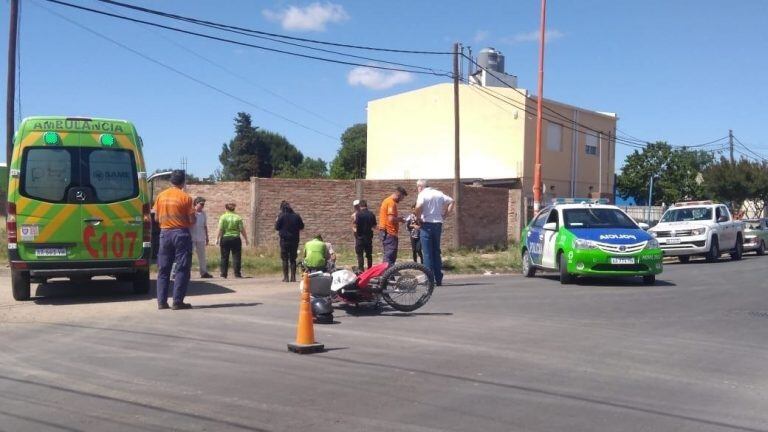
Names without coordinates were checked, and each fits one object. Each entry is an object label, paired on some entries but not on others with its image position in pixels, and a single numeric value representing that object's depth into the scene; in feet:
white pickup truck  74.74
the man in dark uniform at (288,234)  49.42
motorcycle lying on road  32.83
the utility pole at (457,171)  82.33
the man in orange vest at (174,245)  35.09
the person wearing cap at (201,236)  50.03
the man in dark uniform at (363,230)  53.31
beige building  125.59
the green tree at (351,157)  231.09
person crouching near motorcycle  38.04
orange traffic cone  25.35
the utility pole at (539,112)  77.66
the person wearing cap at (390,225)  43.55
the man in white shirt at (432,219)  43.96
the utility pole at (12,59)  73.82
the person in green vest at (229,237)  50.72
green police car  45.96
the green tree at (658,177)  171.01
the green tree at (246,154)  231.71
